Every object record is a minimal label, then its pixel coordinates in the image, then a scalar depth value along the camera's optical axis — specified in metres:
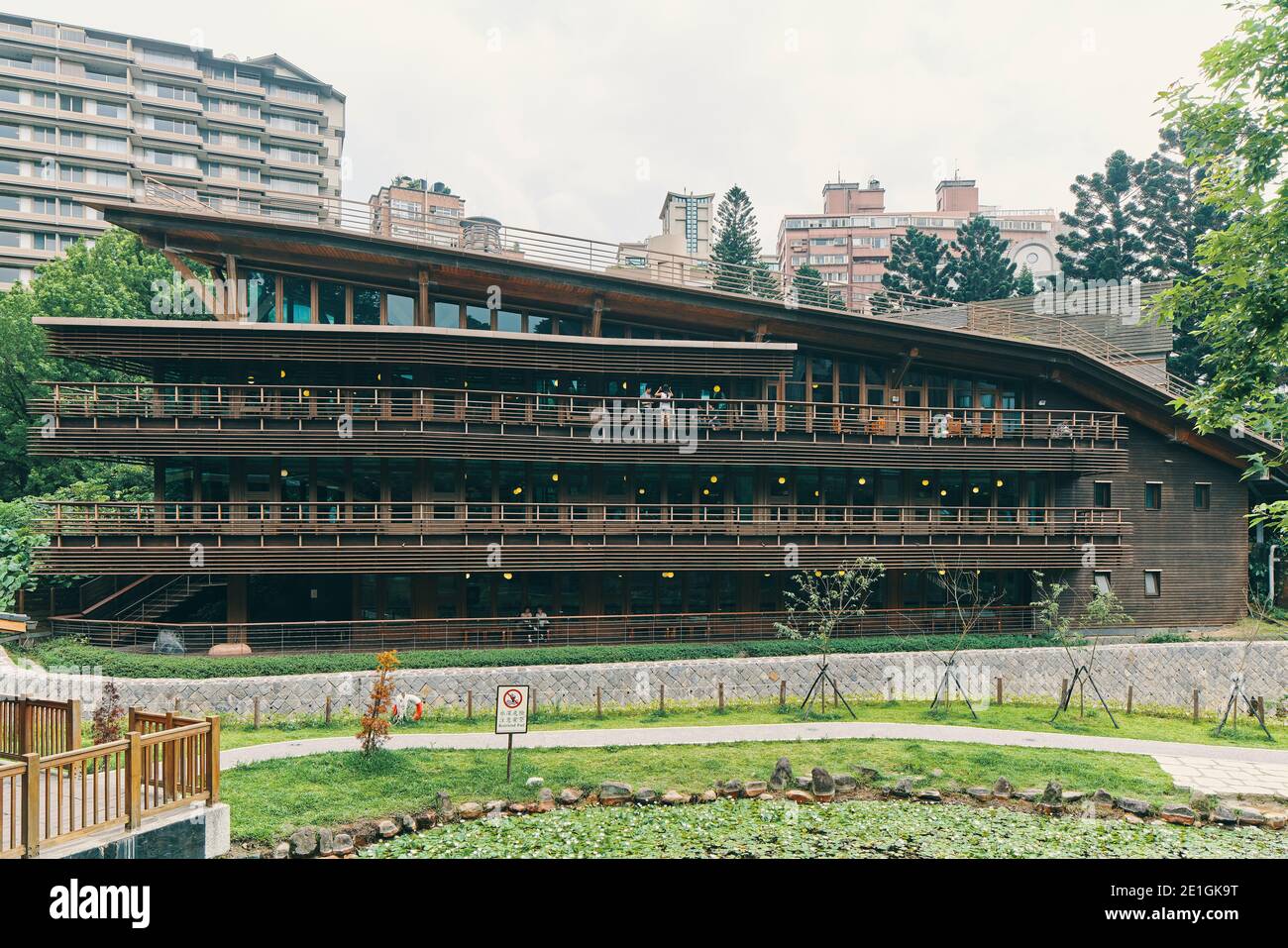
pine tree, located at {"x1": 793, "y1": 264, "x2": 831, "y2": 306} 58.68
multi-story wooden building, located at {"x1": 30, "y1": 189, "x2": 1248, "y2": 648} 25.80
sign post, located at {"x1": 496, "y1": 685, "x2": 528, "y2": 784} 15.28
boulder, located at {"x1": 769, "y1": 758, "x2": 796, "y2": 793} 15.26
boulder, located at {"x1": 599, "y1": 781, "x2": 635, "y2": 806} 14.51
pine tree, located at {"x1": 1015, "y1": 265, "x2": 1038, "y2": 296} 54.44
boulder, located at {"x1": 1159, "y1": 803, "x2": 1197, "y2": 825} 14.07
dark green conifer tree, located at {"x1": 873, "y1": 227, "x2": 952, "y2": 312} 57.16
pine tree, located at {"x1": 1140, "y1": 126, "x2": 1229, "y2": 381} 49.76
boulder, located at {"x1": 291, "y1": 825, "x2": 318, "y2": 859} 11.83
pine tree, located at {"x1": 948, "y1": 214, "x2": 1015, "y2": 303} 55.31
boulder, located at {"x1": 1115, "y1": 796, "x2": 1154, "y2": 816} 14.28
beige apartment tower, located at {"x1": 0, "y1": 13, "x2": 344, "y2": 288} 65.75
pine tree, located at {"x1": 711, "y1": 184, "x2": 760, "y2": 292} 66.69
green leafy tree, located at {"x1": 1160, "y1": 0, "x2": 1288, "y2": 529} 12.94
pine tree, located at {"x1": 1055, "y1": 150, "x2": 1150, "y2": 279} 52.19
